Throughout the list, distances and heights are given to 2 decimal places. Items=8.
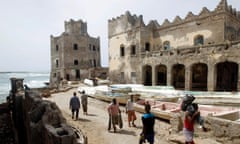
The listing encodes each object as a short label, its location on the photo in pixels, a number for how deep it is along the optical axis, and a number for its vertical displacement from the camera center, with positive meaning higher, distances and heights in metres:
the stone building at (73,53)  40.12 +4.31
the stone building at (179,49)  16.50 +2.37
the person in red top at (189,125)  5.25 -1.59
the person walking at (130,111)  9.00 -1.99
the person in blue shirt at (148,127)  5.65 -1.76
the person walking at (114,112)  8.16 -1.85
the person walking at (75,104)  10.30 -1.85
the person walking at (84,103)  11.60 -2.03
